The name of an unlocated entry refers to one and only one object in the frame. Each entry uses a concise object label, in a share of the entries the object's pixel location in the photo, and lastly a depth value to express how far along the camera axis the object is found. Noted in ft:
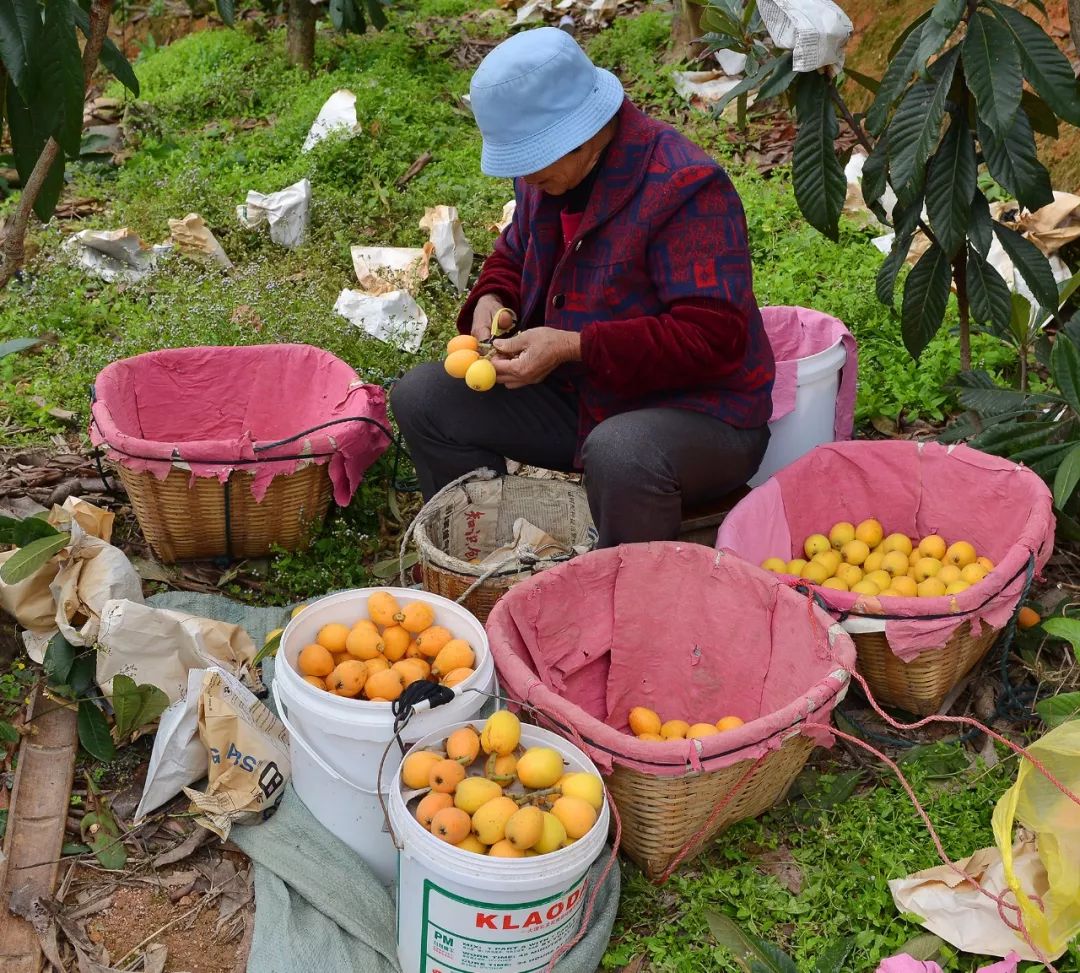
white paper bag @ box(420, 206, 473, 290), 14.79
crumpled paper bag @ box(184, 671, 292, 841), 7.27
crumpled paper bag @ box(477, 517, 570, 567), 9.16
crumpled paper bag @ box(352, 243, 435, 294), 14.37
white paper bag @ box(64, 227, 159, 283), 15.15
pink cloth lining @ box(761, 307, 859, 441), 10.12
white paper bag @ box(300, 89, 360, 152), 17.99
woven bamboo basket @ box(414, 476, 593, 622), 9.65
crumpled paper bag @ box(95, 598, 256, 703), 7.97
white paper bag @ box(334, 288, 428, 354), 13.20
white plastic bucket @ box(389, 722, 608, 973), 5.77
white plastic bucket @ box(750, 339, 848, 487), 10.19
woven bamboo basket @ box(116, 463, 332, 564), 9.62
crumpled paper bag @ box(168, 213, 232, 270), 15.42
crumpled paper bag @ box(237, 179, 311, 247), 15.89
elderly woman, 7.98
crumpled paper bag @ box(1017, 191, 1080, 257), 12.44
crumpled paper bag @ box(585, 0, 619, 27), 24.41
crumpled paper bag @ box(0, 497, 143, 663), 8.46
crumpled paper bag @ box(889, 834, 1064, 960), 6.48
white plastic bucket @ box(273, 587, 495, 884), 6.68
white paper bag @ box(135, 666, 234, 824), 7.47
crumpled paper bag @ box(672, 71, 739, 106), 18.99
